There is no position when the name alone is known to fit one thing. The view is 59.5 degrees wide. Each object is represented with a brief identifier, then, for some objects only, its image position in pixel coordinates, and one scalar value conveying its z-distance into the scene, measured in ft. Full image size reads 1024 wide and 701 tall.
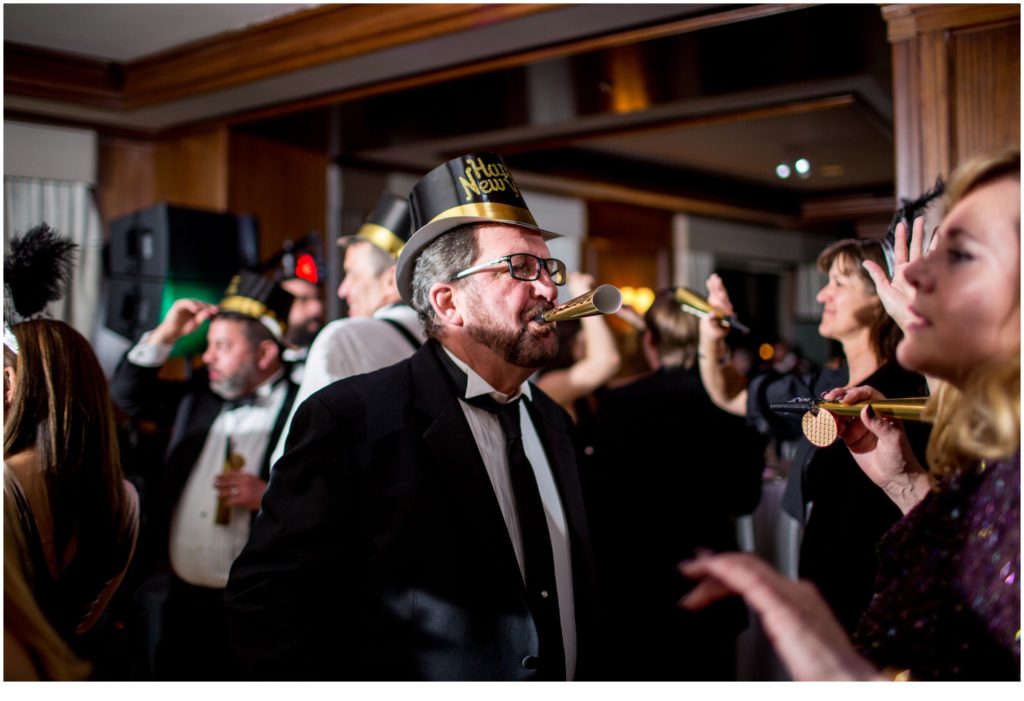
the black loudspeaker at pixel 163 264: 10.41
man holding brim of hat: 8.94
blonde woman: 3.87
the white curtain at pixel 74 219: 9.38
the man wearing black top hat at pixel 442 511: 4.98
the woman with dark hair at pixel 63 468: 5.19
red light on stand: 12.39
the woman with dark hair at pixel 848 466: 6.39
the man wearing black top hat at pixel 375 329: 7.41
